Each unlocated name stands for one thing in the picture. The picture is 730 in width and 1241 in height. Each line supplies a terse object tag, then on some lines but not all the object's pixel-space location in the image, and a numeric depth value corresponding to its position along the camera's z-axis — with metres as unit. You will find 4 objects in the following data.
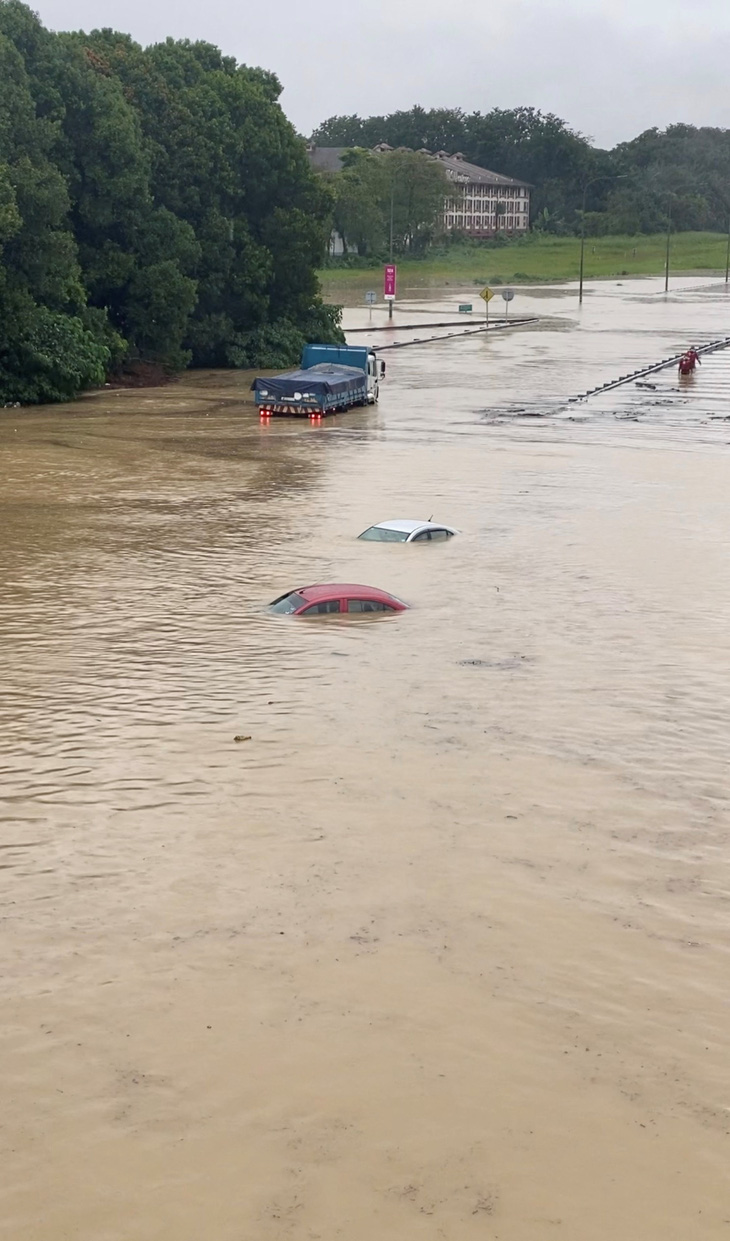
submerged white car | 35.22
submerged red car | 28.28
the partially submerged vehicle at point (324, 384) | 58.72
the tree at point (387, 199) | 164.75
